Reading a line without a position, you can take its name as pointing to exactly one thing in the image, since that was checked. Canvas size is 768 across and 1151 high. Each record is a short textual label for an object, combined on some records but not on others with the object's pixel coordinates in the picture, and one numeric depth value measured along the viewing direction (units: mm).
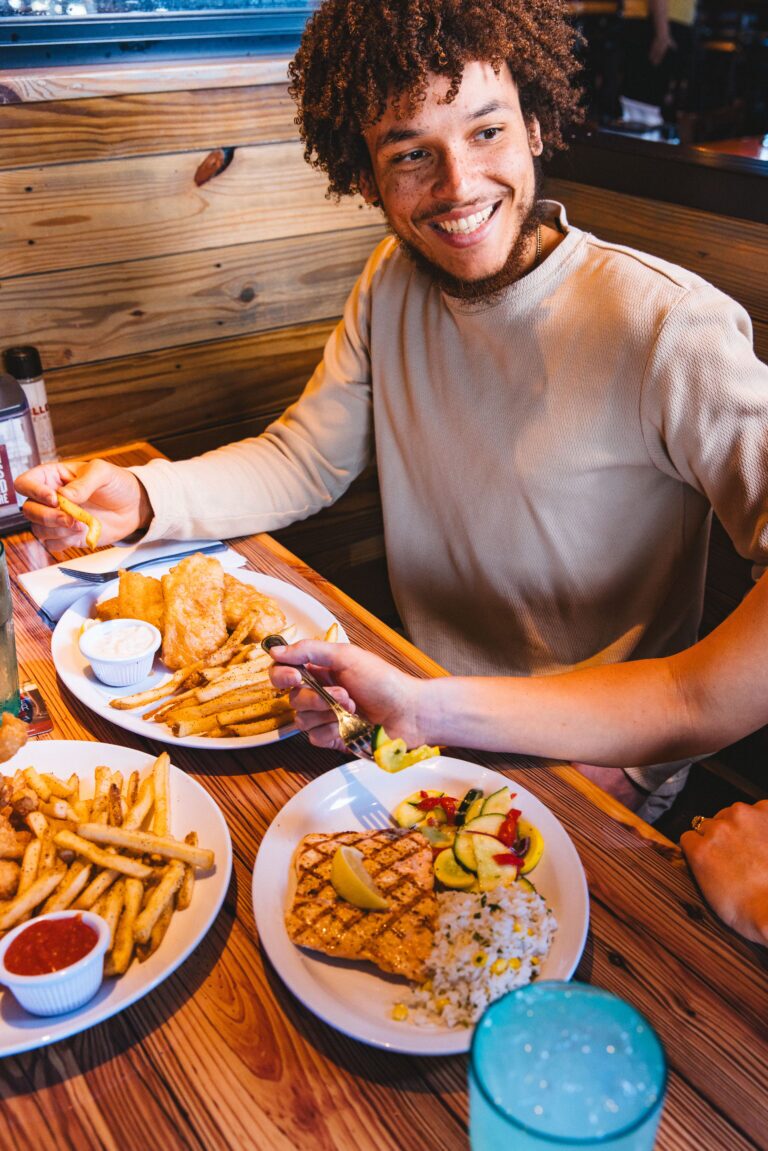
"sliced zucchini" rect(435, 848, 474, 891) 1171
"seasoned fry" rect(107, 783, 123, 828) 1247
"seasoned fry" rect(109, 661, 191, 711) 1498
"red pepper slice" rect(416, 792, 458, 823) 1307
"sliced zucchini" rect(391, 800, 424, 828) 1296
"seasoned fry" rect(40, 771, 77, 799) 1294
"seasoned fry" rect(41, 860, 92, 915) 1108
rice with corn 1023
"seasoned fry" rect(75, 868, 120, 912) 1115
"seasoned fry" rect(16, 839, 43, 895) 1133
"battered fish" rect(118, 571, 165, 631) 1707
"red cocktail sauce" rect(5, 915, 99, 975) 1010
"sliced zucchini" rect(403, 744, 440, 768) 1313
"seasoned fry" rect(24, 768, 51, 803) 1280
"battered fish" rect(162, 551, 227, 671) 1627
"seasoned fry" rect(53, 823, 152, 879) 1140
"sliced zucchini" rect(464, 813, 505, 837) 1239
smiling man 1654
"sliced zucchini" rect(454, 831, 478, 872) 1186
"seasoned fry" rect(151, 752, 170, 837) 1234
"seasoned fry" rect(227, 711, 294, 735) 1434
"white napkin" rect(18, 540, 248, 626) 1797
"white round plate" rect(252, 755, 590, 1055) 1004
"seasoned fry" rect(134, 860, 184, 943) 1078
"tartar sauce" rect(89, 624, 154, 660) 1561
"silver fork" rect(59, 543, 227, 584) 1856
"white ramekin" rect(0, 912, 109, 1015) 985
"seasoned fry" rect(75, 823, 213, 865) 1156
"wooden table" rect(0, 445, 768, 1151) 944
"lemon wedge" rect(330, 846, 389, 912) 1125
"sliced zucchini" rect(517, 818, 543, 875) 1200
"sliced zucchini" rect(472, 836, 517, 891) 1160
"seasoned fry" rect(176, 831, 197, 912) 1144
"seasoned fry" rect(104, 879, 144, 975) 1059
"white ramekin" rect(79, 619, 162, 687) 1547
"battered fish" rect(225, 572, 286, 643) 1675
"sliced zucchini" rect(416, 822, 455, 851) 1249
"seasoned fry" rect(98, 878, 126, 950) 1093
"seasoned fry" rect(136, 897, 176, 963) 1086
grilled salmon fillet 1086
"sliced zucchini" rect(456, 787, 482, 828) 1281
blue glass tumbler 685
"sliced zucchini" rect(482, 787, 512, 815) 1280
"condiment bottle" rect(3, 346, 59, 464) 2186
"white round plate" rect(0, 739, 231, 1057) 1000
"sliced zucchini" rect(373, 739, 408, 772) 1295
